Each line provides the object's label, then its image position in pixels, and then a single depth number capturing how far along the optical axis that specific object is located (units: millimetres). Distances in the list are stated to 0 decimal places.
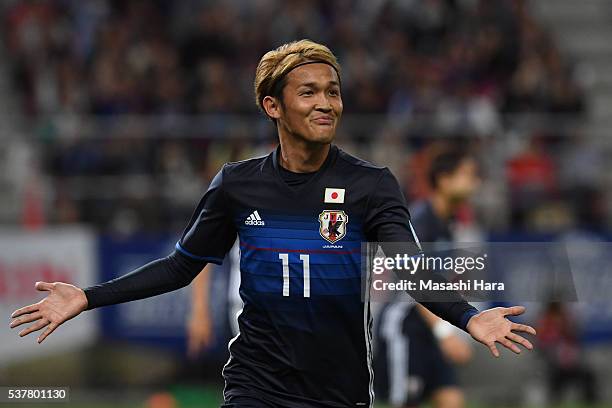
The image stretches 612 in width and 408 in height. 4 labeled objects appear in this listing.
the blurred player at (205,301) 17362
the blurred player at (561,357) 26969
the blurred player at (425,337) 17406
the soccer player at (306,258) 10437
